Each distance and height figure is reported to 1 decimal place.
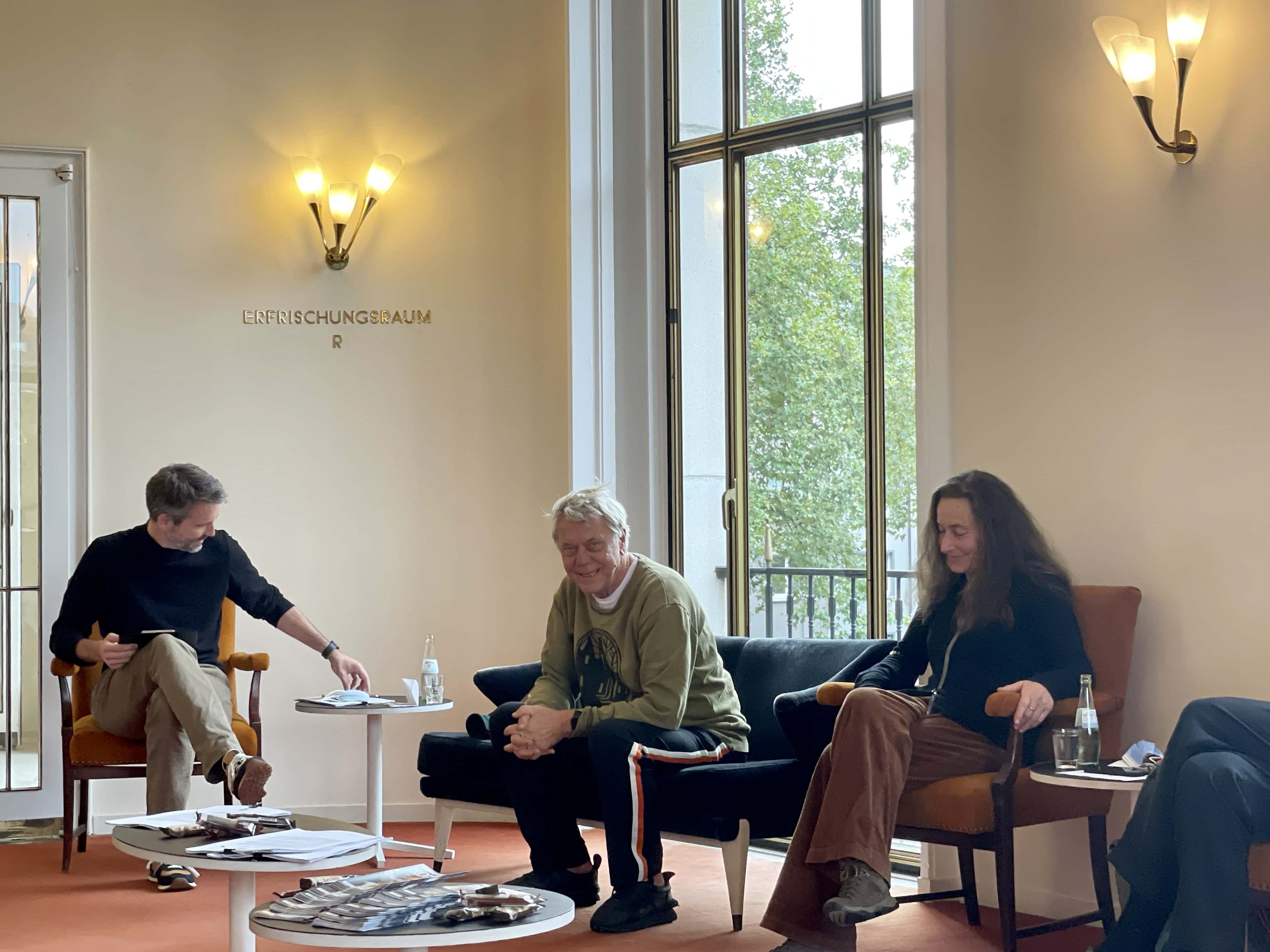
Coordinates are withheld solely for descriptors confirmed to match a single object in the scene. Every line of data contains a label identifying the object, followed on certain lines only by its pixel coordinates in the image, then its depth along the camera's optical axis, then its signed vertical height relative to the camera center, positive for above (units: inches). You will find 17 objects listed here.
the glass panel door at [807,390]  192.9 +15.4
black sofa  144.9 -29.8
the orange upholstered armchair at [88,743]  174.9 -30.2
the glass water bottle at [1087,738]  124.5 -22.1
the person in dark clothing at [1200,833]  106.1 -27.0
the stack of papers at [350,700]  177.0 -25.4
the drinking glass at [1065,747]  125.6 -23.1
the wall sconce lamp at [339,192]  215.0 +48.4
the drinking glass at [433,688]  185.9 -25.1
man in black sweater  167.3 -16.0
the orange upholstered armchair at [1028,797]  131.4 -29.3
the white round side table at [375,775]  182.5 -36.2
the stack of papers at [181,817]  115.6 -26.7
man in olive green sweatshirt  144.9 -24.2
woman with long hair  130.0 -20.2
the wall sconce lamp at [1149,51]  141.4 +45.9
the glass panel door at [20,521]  206.4 -2.1
